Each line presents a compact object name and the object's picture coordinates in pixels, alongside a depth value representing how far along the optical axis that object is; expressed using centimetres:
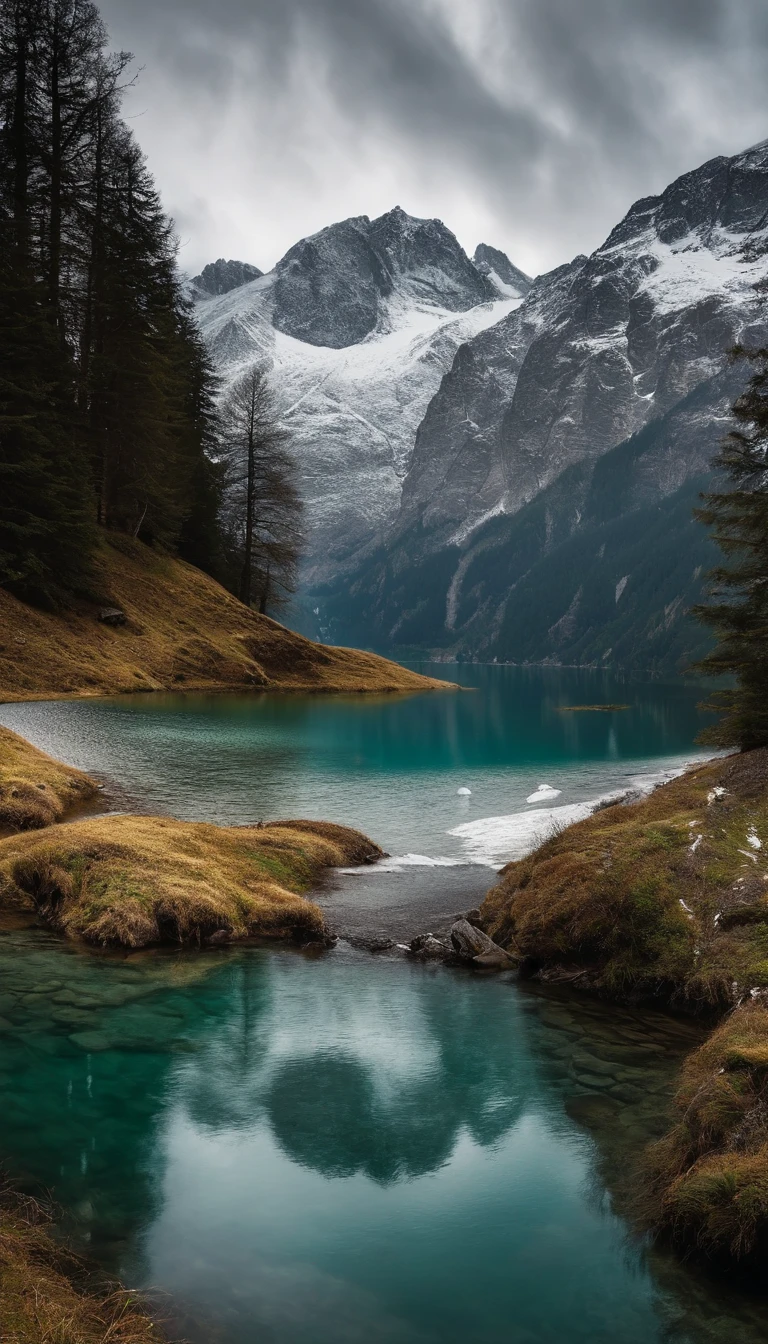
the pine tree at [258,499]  7619
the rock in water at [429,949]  1611
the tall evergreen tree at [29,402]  4512
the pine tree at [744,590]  2459
